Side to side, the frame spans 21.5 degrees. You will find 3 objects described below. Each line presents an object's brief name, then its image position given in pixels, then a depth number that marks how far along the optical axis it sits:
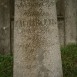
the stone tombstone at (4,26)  7.62
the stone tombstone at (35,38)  3.73
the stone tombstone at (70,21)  7.96
